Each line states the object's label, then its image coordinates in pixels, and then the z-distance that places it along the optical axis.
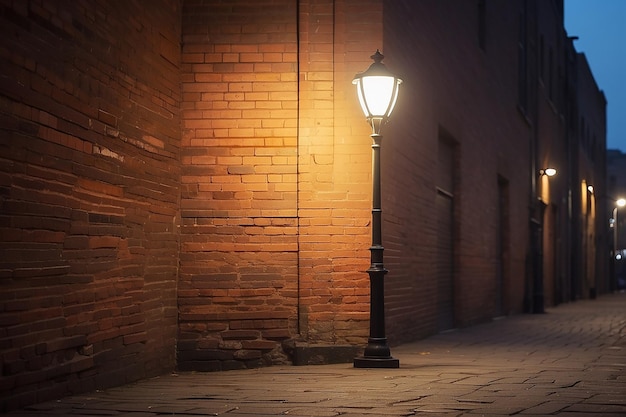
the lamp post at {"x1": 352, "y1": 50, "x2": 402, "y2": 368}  10.27
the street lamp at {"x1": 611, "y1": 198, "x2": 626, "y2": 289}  53.72
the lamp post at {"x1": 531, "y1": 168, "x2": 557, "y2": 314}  24.80
